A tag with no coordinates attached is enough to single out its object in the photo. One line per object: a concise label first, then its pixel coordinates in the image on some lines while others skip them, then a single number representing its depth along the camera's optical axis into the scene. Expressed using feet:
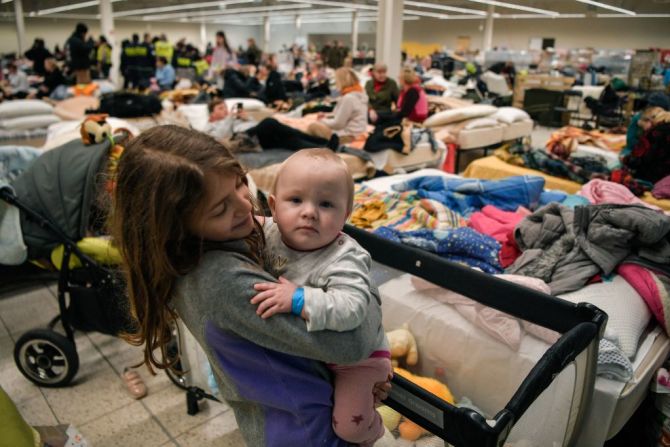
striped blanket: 8.91
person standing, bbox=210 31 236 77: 35.01
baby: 3.20
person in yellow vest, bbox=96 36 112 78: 33.19
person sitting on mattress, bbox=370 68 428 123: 20.20
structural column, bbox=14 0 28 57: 47.10
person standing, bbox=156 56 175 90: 32.14
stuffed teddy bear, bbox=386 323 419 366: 6.15
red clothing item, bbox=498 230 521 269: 7.75
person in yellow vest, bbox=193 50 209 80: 38.42
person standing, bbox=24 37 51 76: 32.71
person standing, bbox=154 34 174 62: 37.68
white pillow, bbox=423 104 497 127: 19.75
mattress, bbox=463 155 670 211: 12.51
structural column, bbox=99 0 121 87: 34.19
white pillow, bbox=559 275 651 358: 5.87
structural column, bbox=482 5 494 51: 55.60
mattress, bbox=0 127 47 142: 16.63
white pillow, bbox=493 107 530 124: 21.12
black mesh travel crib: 3.46
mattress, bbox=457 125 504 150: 18.84
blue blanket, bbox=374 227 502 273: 7.67
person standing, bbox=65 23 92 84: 25.50
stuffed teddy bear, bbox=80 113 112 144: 8.27
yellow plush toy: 5.66
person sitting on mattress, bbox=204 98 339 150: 13.74
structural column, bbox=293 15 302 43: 65.98
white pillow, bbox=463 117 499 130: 19.36
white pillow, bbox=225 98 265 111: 21.75
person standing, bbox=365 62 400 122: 21.42
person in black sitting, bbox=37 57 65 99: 27.94
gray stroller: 7.53
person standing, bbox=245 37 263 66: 37.68
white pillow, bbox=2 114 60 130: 16.83
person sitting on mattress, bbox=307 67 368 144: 16.20
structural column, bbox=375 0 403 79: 24.14
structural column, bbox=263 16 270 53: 63.10
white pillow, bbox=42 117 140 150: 11.62
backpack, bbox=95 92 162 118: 17.94
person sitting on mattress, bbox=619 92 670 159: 14.44
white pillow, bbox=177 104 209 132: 19.19
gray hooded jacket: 6.89
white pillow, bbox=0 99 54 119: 16.84
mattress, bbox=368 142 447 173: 15.33
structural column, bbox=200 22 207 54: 81.85
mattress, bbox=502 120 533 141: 20.96
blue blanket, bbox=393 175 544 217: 10.14
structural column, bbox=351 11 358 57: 54.60
